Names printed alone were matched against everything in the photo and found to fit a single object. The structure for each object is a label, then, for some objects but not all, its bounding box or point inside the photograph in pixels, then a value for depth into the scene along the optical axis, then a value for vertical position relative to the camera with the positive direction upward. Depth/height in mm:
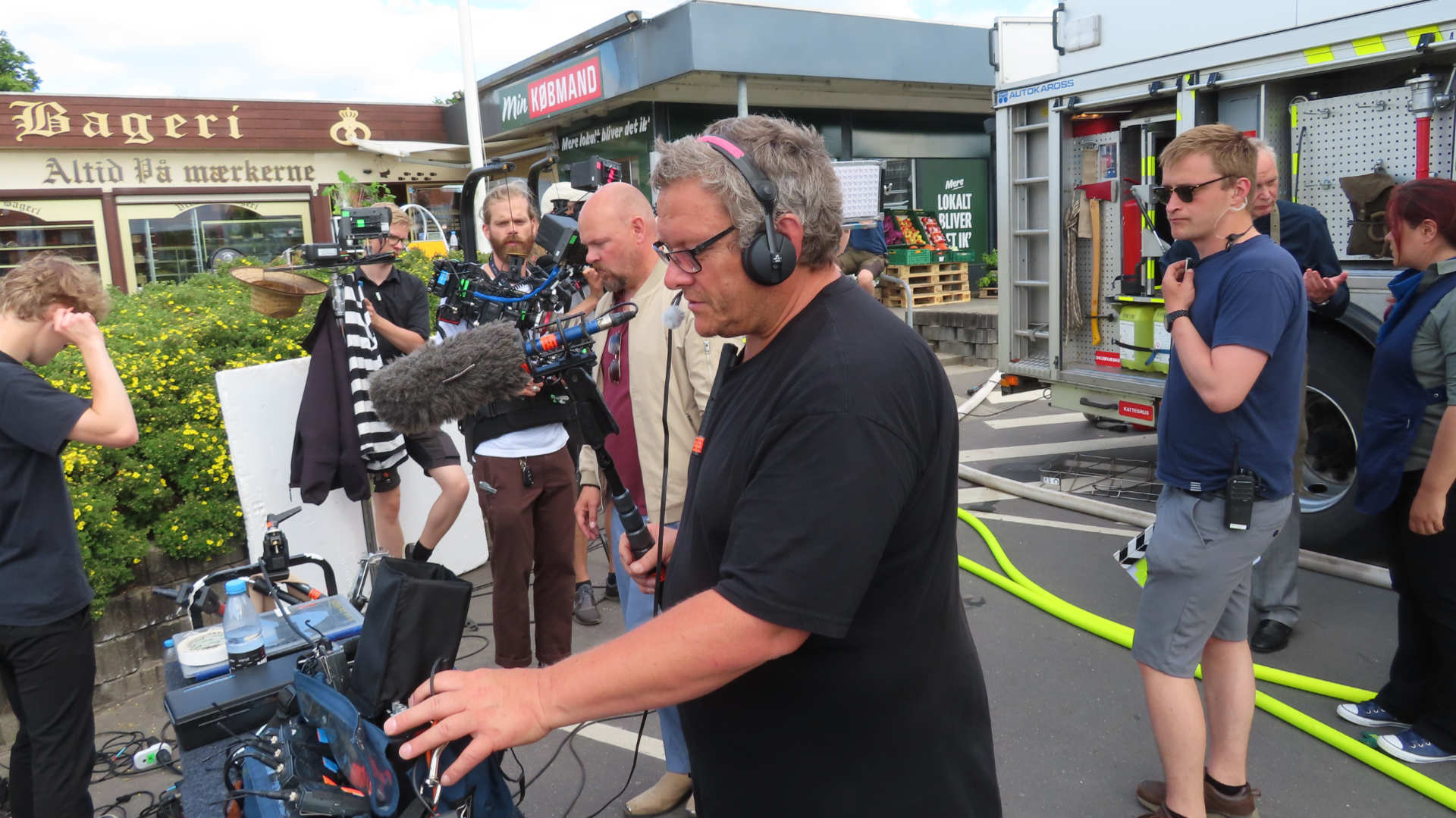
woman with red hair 3213 -763
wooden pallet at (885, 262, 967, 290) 14258 -92
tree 39438 +10413
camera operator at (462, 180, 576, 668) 4297 -1060
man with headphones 1297 -422
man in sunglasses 2637 -533
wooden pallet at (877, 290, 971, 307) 14430 -488
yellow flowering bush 4301 -771
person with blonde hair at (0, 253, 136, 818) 2791 -706
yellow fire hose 3256 -1790
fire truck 4766 +595
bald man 3146 -317
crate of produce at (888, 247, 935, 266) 14320 +181
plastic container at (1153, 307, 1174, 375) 5906 -526
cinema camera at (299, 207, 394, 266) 4258 +261
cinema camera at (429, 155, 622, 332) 4328 -9
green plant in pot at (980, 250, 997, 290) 15258 -146
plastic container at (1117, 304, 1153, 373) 6133 -483
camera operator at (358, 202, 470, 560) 4918 -807
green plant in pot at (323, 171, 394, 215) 12953 +1534
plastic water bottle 2910 -1044
